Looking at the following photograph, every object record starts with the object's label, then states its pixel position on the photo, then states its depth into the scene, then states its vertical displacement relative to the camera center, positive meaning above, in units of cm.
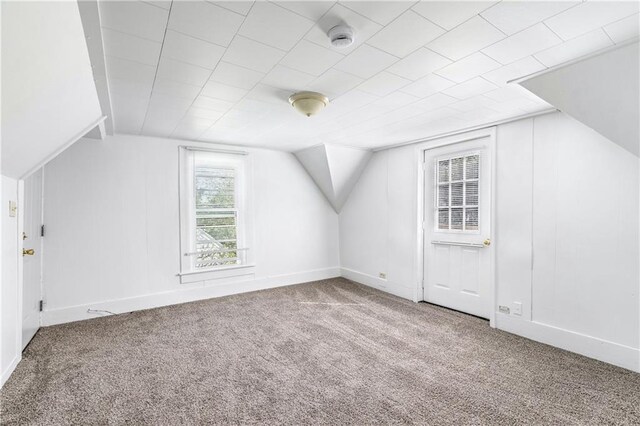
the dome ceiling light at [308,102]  240 +88
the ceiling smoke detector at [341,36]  154 +92
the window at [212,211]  409 +1
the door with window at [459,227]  344 -19
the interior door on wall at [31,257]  271 -45
